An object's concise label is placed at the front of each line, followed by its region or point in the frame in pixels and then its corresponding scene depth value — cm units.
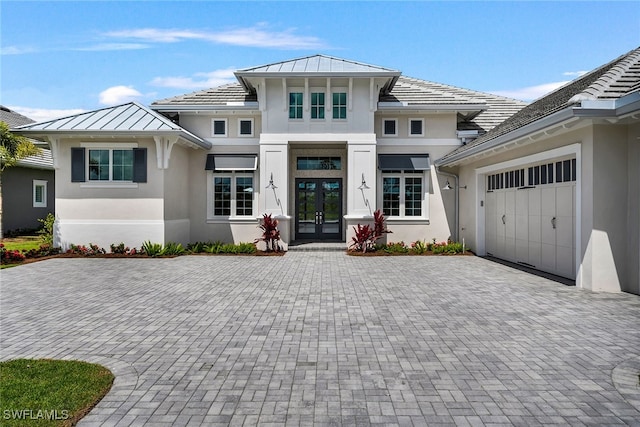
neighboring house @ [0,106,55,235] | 1967
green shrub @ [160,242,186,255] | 1387
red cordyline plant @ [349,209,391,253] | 1470
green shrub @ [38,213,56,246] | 1447
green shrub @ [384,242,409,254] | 1488
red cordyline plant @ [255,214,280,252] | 1481
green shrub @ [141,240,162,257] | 1368
